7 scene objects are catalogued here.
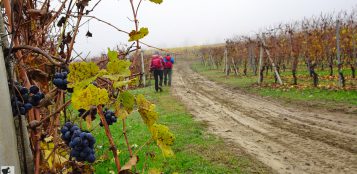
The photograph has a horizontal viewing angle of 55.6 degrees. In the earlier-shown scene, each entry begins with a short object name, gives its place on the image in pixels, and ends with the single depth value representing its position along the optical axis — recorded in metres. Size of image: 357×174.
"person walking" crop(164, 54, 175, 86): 17.13
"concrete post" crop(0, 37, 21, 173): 0.85
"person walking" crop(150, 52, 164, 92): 15.13
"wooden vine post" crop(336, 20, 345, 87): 11.48
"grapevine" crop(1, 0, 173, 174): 0.94
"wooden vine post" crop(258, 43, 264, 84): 15.72
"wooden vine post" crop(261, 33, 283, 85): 14.46
